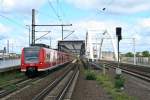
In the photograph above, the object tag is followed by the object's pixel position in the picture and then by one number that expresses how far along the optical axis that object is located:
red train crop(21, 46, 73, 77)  19.14
